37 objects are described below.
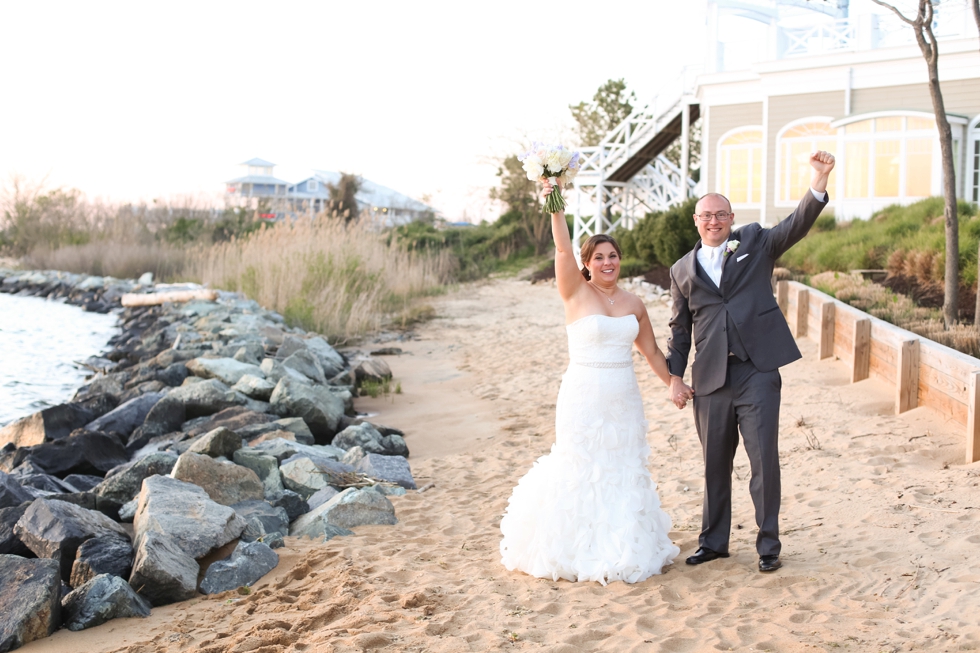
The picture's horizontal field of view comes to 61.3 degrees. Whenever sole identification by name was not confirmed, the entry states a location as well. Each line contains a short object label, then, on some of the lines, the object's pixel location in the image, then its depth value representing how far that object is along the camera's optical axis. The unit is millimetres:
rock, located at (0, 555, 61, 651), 4094
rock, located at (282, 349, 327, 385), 10716
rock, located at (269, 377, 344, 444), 8648
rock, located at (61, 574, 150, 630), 4301
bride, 4516
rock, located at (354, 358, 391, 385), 11312
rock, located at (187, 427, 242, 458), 6738
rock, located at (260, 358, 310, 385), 10016
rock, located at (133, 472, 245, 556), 4973
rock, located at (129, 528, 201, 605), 4562
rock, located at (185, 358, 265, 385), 10180
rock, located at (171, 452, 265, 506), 5926
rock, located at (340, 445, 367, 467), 7270
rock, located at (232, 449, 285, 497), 6441
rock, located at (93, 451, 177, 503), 6250
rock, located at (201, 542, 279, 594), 4746
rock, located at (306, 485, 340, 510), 6179
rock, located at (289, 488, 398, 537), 5648
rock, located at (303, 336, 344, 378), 11875
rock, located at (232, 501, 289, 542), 5379
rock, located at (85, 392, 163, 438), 8633
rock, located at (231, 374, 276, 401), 9430
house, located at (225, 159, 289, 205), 65125
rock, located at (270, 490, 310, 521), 5977
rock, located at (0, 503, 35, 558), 4850
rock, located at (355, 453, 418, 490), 6859
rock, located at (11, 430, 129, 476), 7266
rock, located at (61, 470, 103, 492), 6793
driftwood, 18641
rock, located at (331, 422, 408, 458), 7957
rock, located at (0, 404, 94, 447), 8373
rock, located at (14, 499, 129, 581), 4738
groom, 4410
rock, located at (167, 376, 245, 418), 8930
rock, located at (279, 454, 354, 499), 6422
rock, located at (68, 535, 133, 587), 4688
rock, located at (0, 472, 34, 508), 5504
